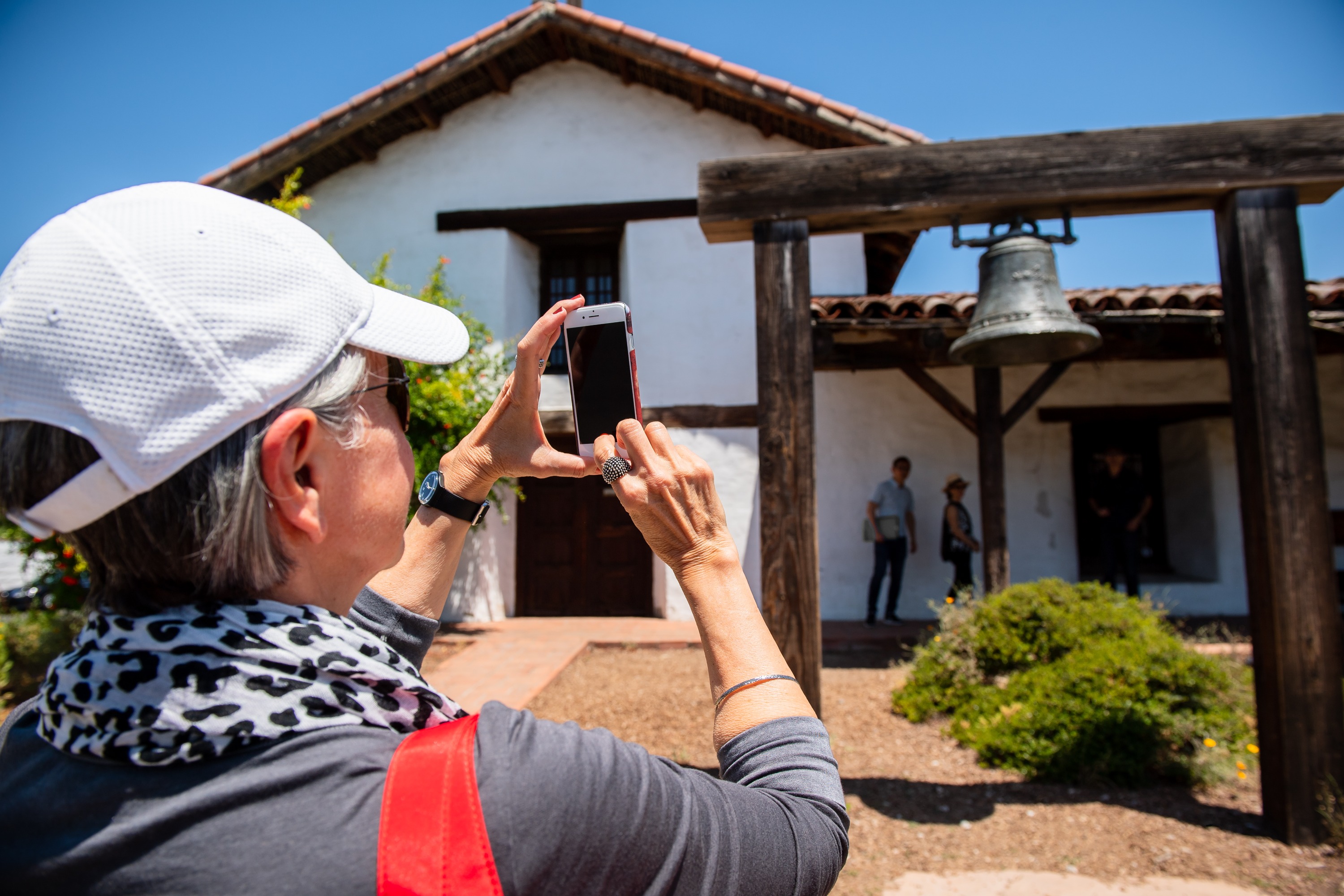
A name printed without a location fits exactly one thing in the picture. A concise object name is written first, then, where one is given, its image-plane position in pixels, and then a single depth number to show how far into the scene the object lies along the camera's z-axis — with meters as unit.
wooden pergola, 2.97
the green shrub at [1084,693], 3.76
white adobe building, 8.09
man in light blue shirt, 7.69
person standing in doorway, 7.73
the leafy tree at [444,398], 6.32
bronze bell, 3.05
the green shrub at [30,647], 5.45
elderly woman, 0.62
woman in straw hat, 7.66
